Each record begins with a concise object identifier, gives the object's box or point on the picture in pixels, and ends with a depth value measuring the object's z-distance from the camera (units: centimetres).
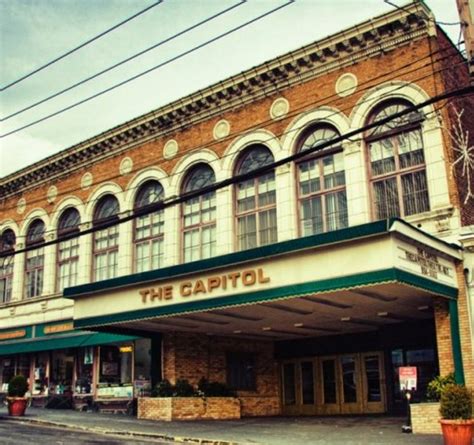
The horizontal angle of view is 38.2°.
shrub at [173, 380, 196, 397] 2423
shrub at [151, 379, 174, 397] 2420
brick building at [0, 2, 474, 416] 1898
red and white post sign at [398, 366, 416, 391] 1853
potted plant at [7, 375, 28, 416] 2555
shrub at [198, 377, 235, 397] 2517
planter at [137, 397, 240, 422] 2367
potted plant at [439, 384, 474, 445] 1516
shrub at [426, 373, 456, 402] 1864
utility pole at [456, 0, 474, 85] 1143
